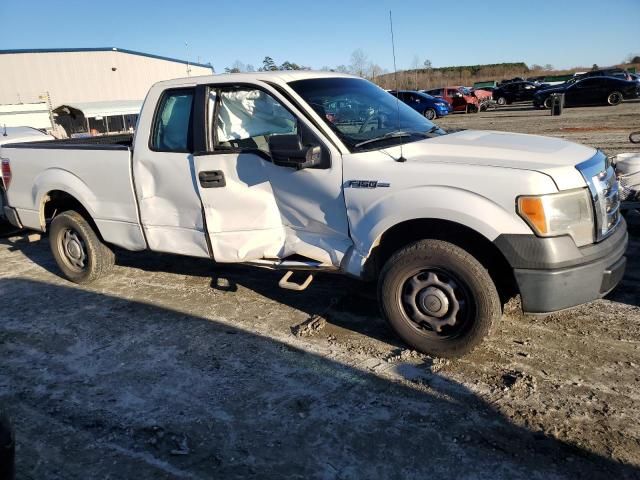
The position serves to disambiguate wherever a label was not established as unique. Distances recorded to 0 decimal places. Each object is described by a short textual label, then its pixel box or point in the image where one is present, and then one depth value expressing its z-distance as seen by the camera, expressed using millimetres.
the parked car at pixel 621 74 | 29670
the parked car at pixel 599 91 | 26516
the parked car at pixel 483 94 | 34031
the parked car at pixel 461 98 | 32719
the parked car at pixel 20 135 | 9016
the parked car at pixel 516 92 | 34219
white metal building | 38719
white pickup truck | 3395
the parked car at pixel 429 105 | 28781
